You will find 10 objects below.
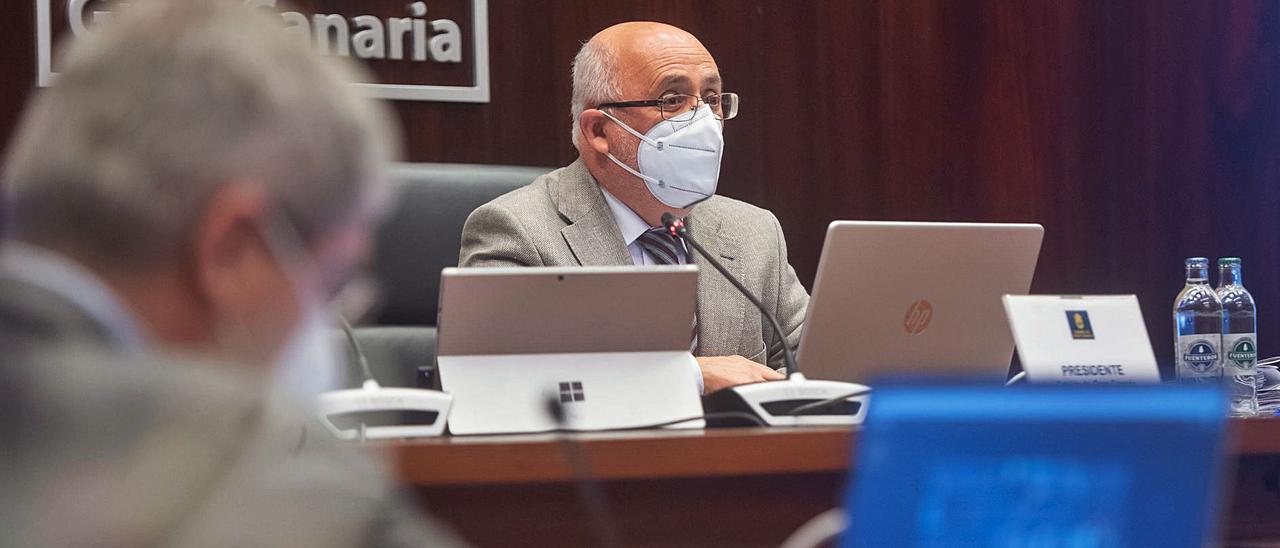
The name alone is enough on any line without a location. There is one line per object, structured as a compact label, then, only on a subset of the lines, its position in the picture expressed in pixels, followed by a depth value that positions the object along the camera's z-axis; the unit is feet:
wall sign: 16.35
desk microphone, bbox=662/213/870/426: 13.55
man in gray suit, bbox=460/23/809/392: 15.32
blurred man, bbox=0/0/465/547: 6.20
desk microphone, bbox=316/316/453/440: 13.26
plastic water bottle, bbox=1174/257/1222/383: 14.38
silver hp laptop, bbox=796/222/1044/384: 14.04
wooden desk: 12.96
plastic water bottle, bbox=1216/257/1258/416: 14.36
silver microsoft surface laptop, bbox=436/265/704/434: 13.50
